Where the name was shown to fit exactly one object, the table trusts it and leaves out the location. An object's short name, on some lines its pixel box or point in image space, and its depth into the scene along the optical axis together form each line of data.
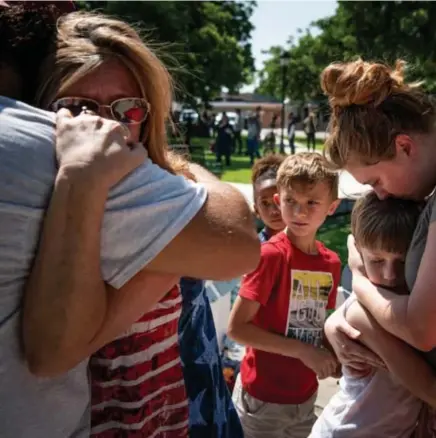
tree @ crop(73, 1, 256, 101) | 20.47
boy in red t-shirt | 2.58
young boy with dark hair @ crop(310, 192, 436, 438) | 1.73
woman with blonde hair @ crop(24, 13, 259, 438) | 1.12
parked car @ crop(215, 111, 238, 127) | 41.28
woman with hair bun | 1.66
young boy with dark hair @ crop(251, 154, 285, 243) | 3.29
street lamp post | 27.02
